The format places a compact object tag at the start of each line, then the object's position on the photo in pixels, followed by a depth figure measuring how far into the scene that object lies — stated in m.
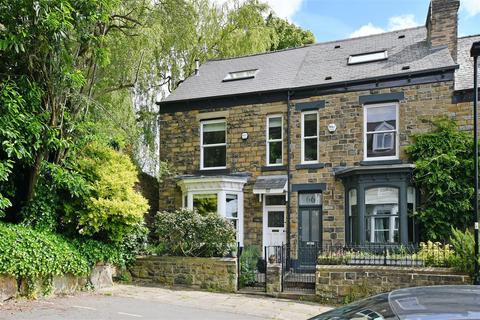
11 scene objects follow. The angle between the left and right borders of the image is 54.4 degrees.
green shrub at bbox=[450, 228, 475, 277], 11.17
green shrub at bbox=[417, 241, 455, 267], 11.78
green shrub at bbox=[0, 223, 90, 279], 10.05
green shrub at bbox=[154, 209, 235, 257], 13.90
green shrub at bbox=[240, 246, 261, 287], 13.76
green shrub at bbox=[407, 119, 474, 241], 14.33
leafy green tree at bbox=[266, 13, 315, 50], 32.88
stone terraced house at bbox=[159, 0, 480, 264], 15.37
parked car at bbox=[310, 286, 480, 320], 2.25
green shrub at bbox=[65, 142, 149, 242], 12.40
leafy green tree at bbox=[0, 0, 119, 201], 10.28
